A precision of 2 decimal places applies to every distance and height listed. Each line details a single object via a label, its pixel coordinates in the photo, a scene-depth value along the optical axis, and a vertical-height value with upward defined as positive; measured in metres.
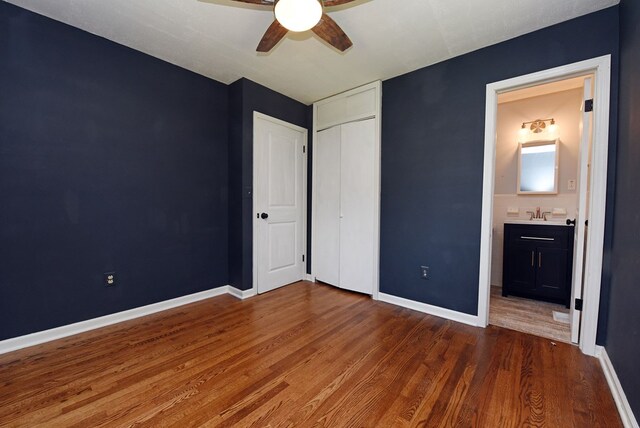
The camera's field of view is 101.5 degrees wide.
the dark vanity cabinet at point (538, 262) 2.89 -0.66
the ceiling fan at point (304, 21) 1.45 +1.15
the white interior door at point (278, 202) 3.26 +0.00
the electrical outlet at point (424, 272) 2.74 -0.72
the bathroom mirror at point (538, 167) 3.29 +0.49
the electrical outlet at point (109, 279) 2.38 -0.72
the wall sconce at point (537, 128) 3.31 +1.00
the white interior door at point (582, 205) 2.01 +0.01
